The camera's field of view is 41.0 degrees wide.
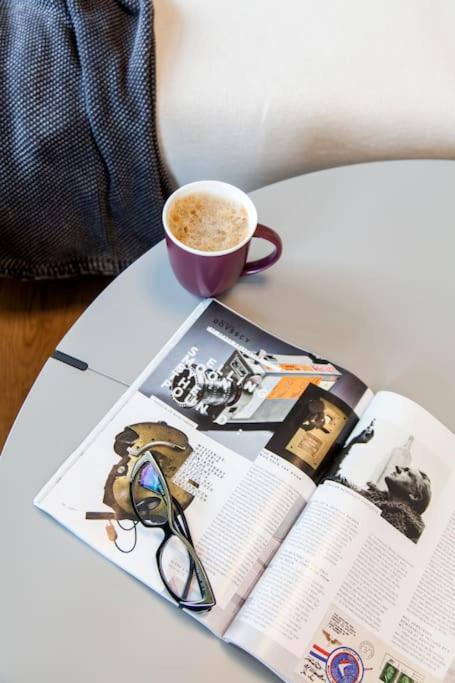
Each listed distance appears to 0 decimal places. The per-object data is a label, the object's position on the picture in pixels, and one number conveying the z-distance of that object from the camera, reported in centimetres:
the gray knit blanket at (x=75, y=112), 86
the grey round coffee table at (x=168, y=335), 52
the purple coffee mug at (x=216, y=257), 63
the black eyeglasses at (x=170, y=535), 54
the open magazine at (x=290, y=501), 53
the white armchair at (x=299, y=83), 87
